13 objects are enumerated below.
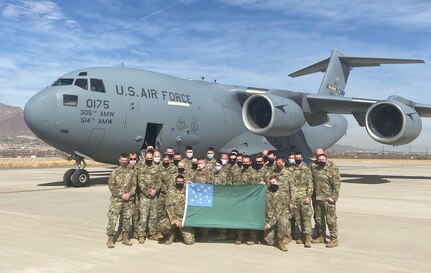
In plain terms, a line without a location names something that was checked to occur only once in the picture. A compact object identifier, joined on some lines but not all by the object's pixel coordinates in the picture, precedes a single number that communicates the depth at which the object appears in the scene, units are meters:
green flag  7.00
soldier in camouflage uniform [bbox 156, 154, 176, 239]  7.23
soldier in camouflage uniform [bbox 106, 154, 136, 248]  6.77
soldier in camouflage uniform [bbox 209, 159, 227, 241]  7.85
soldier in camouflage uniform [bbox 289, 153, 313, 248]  6.80
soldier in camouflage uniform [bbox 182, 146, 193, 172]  8.21
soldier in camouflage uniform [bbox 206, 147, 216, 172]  8.12
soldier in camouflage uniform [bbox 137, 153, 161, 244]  7.09
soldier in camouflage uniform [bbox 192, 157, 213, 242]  7.41
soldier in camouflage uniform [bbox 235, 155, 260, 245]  7.80
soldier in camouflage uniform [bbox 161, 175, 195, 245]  6.84
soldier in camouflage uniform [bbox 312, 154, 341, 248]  6.91
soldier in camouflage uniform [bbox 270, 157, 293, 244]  6.82
